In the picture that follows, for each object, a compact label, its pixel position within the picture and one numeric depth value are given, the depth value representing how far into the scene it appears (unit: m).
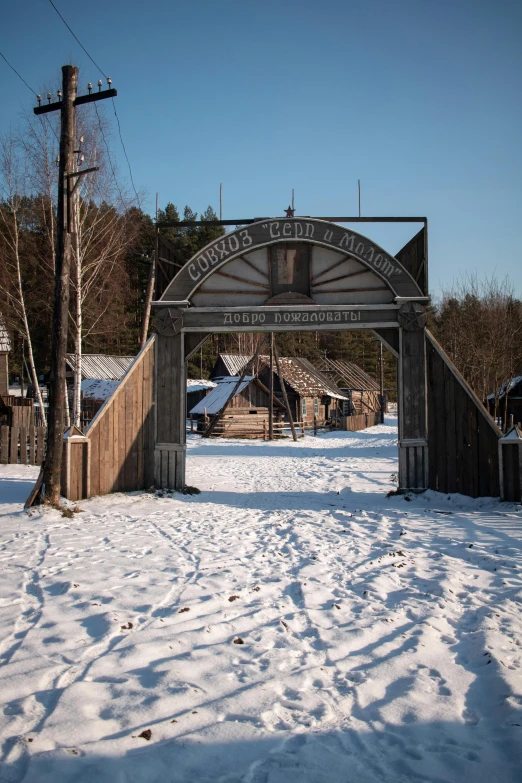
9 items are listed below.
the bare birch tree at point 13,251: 20.98
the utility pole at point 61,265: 9.58
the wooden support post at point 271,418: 30.27
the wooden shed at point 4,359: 26.53
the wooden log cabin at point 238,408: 31.72
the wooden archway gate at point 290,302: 11.27
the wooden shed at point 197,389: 42.78
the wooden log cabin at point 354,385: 53.03
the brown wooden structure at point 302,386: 38.16
